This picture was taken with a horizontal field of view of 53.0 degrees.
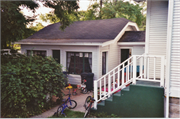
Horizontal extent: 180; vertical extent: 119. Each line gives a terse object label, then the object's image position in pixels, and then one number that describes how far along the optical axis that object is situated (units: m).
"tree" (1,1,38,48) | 6.93
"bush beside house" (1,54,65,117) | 5.55
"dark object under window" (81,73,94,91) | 9.77
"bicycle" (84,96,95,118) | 5.84
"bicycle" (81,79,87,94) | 9.27
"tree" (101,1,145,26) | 22.19
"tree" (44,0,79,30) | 9.16
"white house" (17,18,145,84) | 10.27
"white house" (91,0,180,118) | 5.05
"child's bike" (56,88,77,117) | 6.09
